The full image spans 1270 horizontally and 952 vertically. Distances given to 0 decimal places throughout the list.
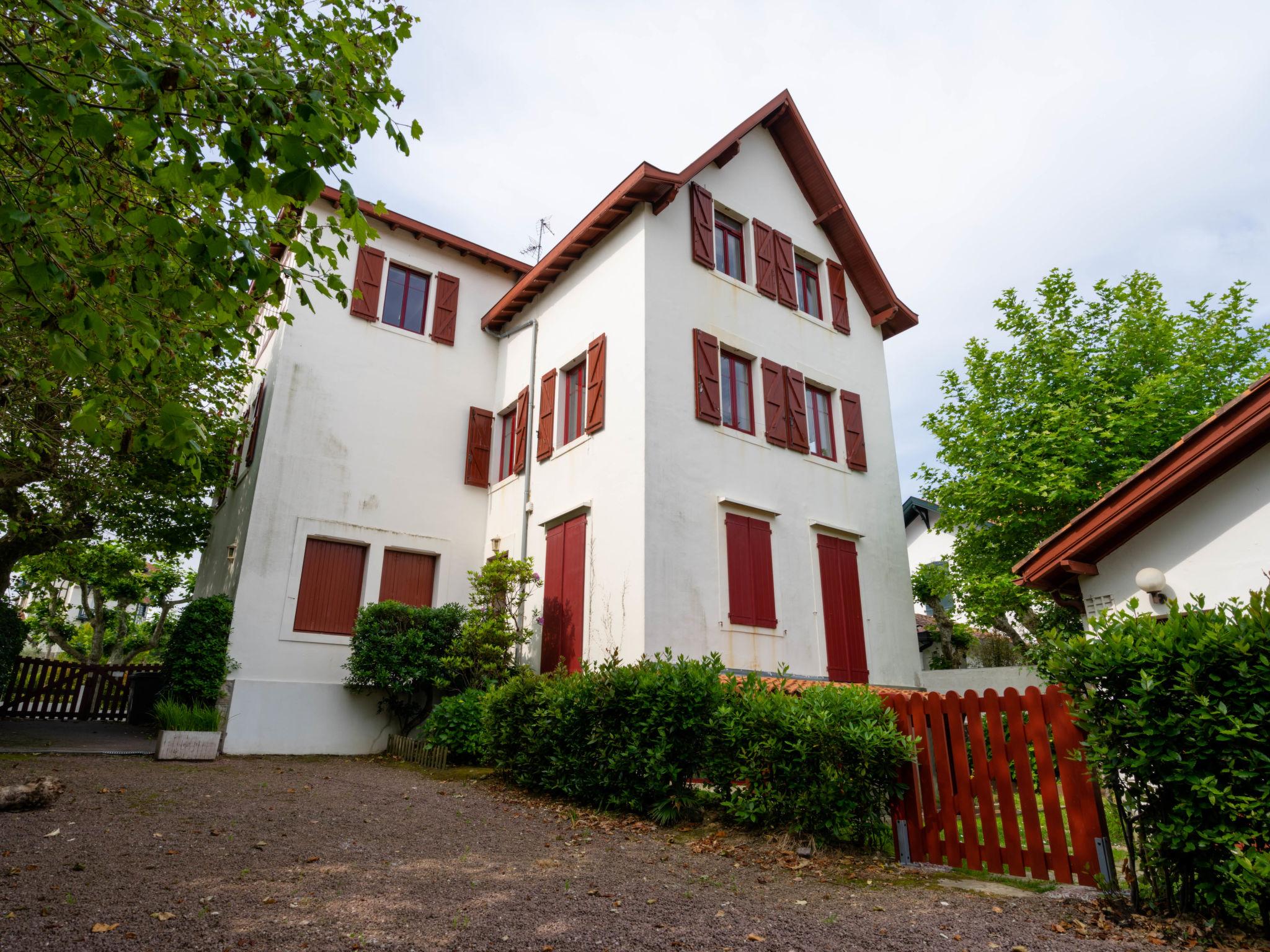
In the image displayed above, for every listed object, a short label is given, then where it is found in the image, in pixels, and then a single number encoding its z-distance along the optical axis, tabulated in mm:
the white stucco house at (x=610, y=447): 11969
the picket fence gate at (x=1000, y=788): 5137
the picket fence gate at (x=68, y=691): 17094
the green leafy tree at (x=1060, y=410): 14062
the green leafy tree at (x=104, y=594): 22844
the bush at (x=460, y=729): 11062
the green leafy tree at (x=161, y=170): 3613
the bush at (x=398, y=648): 12336
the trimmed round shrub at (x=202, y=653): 11625
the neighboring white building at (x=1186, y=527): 7520
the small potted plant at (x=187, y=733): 10312
